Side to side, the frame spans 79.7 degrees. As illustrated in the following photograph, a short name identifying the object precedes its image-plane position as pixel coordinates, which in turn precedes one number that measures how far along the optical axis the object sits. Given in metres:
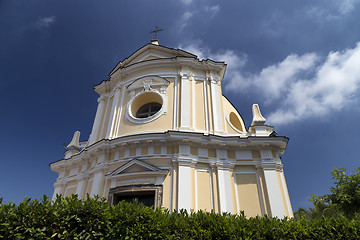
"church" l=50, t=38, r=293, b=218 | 9.31
